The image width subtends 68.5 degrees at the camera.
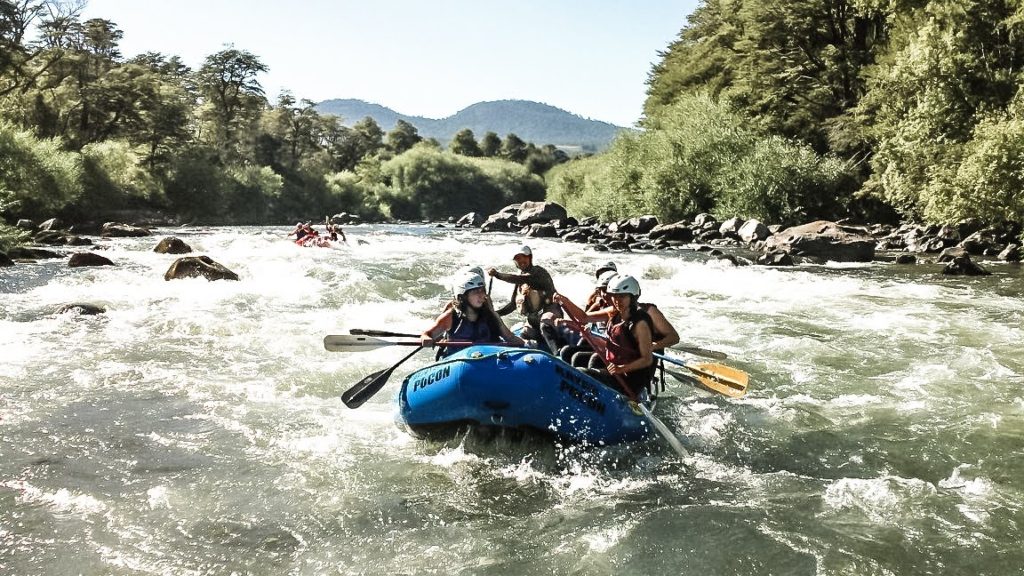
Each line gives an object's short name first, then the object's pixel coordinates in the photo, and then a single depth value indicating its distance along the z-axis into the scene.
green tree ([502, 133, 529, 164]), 109.94
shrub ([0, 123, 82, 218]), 28.89
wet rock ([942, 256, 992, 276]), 17.30
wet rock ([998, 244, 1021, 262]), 19.83
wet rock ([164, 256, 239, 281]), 16.09
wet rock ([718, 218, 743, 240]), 29.69
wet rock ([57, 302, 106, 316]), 11.81
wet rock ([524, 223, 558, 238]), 36.69
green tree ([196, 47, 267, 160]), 59.69
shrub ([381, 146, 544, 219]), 73.50
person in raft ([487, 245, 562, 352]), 8.84
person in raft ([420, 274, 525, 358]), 7.00
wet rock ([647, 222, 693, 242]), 30.66
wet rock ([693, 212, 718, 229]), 32.78
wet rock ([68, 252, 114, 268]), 18.23
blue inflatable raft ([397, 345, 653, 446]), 5.81
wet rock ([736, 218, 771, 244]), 27.56
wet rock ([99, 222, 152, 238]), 31.18
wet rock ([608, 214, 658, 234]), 34.41
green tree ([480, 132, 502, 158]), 111.69
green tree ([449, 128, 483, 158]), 104.19
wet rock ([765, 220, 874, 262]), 21.88
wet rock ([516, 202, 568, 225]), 45.03
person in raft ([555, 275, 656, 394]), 6.49
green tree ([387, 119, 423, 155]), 98.44
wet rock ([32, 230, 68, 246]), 24.98
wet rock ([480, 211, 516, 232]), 44.62
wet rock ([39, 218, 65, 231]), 28.88
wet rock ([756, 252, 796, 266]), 20.64
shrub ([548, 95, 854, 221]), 30.97
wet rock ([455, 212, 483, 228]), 54.09
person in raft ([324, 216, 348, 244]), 27.19
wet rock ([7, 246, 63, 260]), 19.62
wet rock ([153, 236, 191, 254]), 22.42
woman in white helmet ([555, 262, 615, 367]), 7.31
